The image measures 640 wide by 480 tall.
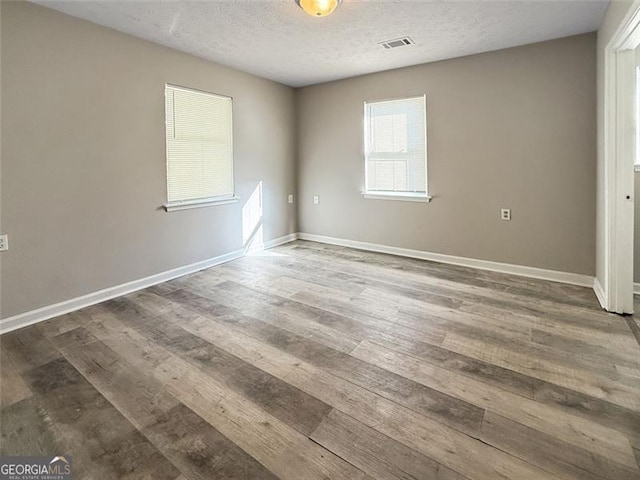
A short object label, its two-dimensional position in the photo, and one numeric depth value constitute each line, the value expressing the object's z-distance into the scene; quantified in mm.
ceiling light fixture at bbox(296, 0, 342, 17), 2490
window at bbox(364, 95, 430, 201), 4391
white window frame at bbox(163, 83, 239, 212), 3699
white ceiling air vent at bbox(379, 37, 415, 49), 3373
